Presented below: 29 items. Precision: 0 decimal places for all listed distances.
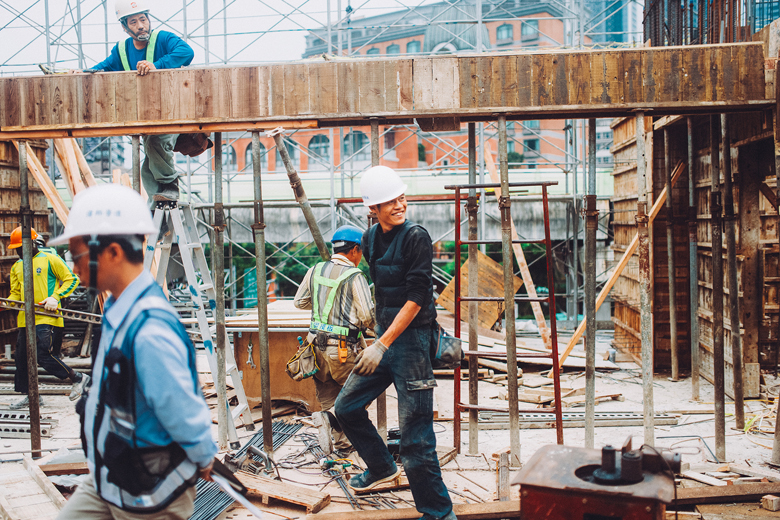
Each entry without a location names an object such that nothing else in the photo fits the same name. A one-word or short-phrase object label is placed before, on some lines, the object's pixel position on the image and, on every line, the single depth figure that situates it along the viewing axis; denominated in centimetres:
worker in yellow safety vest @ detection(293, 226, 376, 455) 512
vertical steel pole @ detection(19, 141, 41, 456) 511
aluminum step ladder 550
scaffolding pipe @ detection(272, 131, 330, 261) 503
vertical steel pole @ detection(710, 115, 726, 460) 516
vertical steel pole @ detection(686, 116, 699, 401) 686
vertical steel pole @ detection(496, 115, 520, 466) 482
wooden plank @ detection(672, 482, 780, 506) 432
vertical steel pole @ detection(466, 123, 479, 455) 532
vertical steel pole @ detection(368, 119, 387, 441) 502
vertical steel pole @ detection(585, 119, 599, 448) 497
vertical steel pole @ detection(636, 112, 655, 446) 482
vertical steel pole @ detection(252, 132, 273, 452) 496
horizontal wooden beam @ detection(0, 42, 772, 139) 475
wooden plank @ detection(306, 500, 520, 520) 409
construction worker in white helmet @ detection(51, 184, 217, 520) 217
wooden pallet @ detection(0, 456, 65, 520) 408
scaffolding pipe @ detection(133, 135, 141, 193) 531
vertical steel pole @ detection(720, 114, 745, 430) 536
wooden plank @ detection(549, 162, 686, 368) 715
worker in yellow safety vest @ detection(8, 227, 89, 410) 743
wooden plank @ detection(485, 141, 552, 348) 851
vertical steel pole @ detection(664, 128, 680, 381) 758
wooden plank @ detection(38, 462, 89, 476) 490
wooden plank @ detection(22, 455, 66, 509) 426
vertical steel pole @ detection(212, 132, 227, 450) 514
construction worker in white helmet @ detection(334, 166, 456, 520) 385
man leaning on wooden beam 509
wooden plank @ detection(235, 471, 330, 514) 438
